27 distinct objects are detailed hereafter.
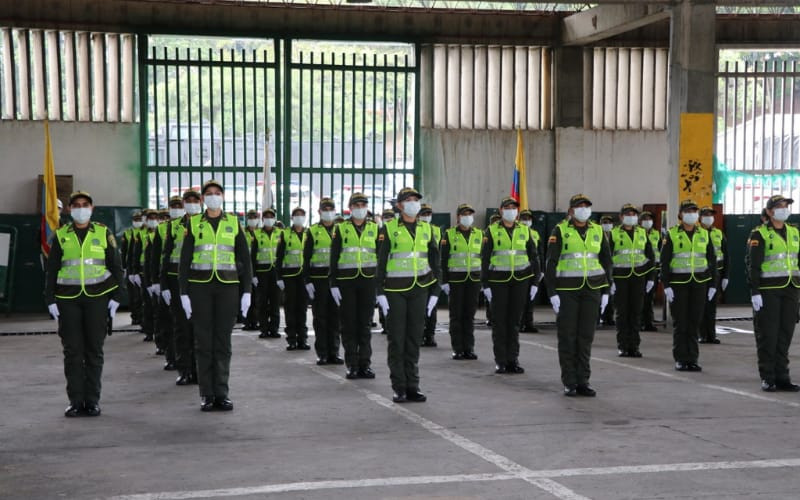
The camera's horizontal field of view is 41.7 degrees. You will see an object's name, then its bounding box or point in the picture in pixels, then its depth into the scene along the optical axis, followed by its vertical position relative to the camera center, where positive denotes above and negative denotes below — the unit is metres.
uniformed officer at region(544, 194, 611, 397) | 10.66 -0.93
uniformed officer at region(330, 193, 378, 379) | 12.17 -1.00
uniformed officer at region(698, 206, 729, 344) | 15.87 -1.10
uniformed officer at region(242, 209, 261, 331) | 17.34 -0.67
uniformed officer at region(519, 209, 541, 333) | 18.09 -2.16
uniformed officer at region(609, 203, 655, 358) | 14.40 -1.16
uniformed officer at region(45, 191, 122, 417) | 9.62 -0.98
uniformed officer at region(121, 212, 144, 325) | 17.77 -1.26
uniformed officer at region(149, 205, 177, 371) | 12.66 -1.15
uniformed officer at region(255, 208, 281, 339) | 17.02 -1.24
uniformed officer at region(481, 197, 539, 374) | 12.63 -1.03
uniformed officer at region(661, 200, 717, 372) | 12.69 -1.02
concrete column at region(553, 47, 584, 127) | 24.31 +2.53
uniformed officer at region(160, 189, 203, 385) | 11.34 -1.07
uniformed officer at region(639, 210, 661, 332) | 17.89 -1.82
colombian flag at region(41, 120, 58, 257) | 19.78 -0.20
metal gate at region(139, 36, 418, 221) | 22.97 +1.69
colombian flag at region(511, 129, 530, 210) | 21.23 +0.18
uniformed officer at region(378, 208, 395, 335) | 18.35 -0.36
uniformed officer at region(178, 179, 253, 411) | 9.84 -0.93
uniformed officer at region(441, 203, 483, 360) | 14.24 -1.14
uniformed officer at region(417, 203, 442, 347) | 15.74 -2.04
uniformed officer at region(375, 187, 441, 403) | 10.32 -0.91
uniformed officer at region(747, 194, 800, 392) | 11.02 -1.07
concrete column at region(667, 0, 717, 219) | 18.11 +2.33
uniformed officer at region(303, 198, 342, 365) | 13.36 -1.31
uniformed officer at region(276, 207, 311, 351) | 15.19 -1.38
